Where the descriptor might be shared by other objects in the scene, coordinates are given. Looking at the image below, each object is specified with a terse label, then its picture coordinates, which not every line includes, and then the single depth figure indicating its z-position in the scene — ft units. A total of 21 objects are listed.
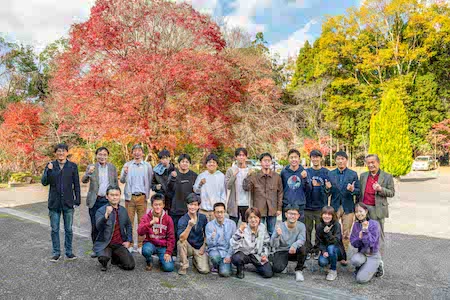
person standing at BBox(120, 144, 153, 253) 16.51
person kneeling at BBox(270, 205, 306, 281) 13.10
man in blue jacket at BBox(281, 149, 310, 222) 15.03
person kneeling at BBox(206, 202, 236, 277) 13.41
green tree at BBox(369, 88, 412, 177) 50.83
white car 80.53
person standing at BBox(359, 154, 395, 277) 13.87
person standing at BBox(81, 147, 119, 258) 15.58
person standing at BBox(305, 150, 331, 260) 14.87
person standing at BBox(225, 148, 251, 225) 15.47
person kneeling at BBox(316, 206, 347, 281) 13.09
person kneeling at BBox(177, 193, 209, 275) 13.42
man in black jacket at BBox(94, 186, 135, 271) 13.42
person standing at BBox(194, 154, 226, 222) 15.33
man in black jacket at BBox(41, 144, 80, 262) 14.52
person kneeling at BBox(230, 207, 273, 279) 12.90
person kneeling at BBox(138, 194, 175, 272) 13.64
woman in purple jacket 12.46
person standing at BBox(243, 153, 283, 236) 15.03
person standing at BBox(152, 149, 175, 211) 16.07
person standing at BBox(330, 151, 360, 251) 14.75
